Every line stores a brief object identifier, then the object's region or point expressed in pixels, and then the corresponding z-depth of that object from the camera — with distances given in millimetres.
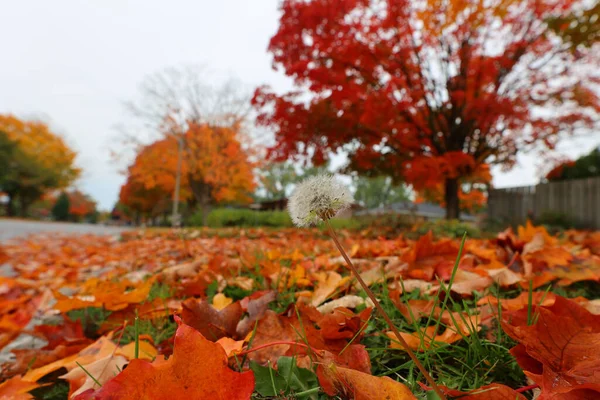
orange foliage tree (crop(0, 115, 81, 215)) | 32312
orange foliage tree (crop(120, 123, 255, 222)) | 21297
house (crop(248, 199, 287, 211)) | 32231
